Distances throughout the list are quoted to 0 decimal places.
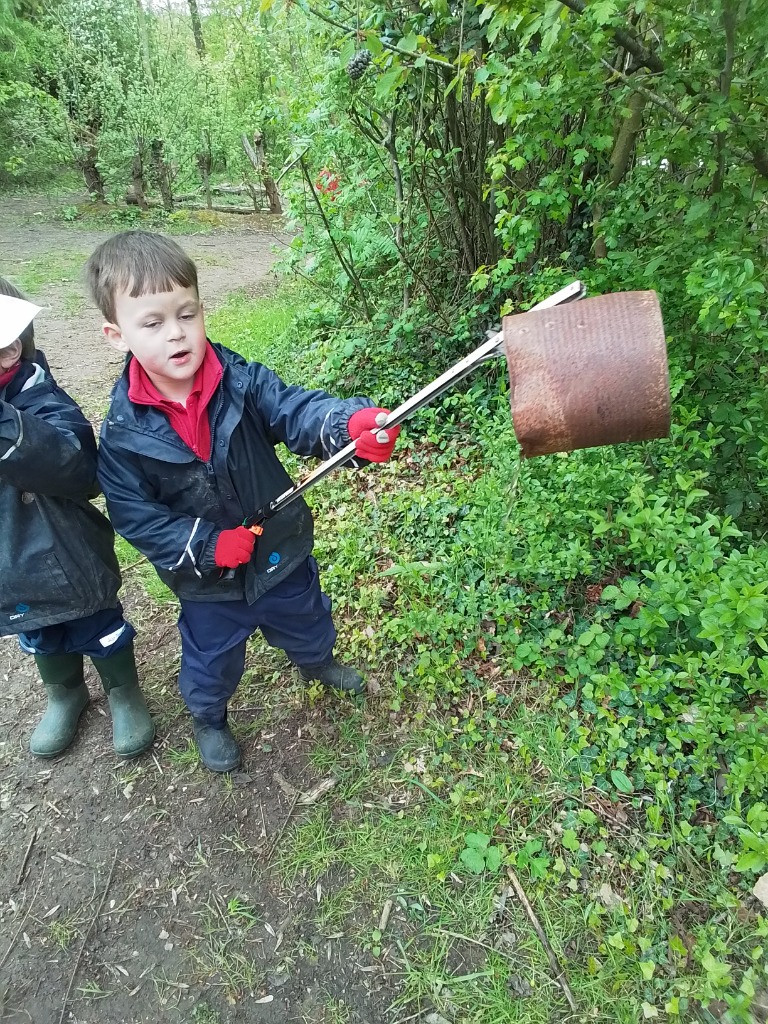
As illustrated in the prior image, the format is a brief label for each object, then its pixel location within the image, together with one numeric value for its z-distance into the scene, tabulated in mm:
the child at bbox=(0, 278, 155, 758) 1939
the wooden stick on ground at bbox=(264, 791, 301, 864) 2321
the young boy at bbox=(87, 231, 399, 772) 1873
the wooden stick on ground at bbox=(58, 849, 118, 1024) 1998
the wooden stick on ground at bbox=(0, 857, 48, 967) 2115
